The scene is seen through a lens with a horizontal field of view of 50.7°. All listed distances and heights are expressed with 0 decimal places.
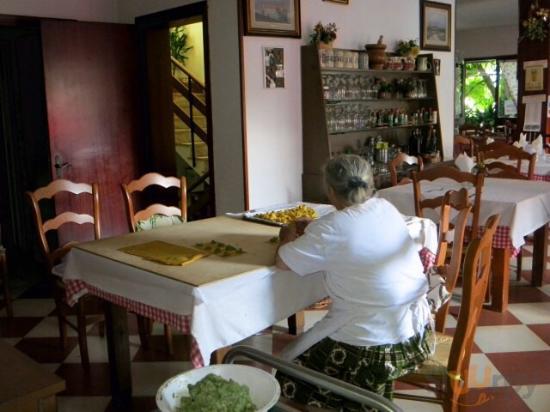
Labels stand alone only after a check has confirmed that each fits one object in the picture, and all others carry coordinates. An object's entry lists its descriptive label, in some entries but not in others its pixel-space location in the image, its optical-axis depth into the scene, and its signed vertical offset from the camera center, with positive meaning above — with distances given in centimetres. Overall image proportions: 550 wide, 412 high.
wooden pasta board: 193 -48
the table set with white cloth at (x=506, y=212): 323 -56
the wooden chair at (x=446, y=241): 222 -51
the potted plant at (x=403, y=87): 546 +27
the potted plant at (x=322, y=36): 450 +63
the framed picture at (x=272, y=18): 408 +74
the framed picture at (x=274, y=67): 428 +39
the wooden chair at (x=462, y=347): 168 -73
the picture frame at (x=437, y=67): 592 +49
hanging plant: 616 +94
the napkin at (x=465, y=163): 389 -33
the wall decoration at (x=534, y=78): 635 +37
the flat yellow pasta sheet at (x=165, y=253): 204 -48
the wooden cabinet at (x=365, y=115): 456 +2
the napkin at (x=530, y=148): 499 -31
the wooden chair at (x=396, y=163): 408 -33
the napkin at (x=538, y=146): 501 -30
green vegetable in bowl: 113 -54
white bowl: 120 -56
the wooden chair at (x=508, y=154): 429 -32
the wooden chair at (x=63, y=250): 282 -59
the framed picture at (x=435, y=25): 580 +91
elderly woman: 181 -55
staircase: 585 -16
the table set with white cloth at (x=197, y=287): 183 -56
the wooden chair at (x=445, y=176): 315 -37
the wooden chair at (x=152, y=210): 294 -45
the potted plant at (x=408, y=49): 537 +62
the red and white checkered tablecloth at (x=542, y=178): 469 -53
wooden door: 438 +14
